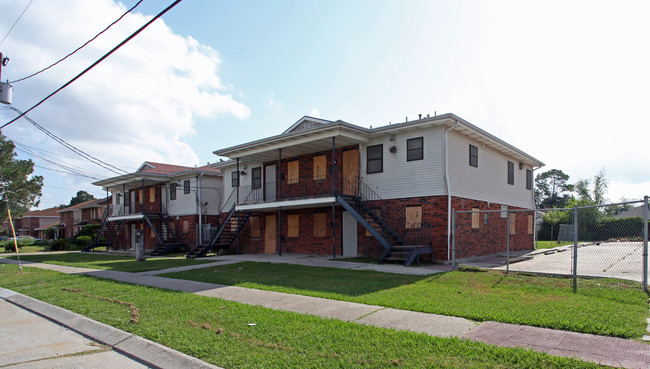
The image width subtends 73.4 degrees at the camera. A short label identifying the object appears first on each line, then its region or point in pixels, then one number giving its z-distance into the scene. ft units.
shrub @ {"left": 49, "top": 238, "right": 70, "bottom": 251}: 115.75
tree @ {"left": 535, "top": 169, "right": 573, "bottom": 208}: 271.78
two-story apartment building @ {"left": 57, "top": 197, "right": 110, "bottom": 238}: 167.12
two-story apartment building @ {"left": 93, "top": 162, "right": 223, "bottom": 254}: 92.53
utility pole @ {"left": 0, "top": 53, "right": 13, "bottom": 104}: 43.50
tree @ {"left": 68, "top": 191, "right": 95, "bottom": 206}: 300.20
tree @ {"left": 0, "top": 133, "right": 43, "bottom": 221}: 120.78
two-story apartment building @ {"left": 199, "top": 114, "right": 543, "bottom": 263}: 53.69
